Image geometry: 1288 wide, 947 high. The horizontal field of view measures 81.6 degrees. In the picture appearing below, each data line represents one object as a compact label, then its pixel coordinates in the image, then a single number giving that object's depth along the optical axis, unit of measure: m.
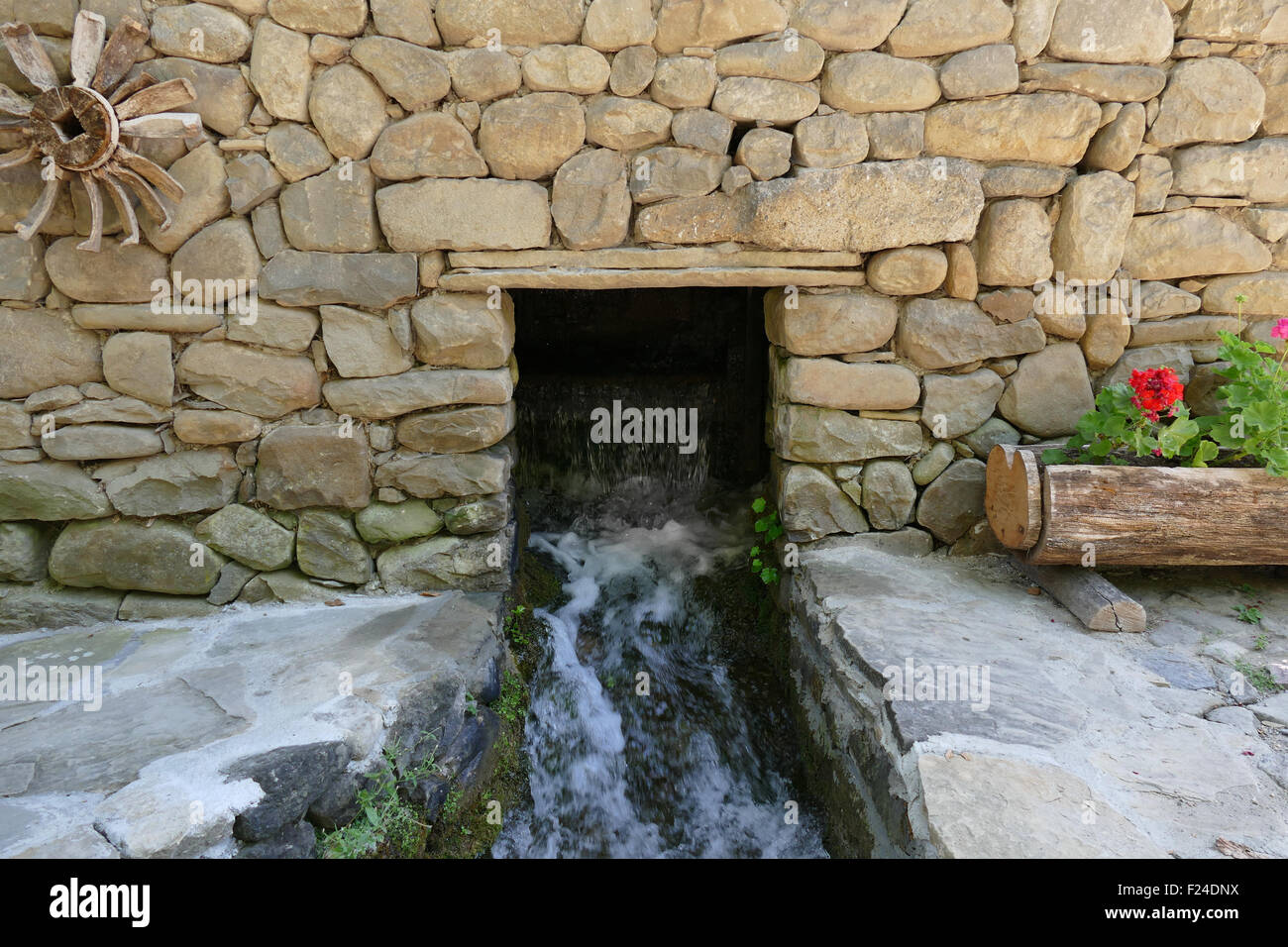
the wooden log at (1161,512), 2.46
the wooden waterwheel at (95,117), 2.25
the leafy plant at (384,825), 1.82
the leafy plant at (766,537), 3.11
